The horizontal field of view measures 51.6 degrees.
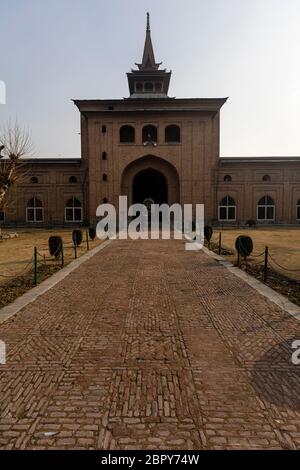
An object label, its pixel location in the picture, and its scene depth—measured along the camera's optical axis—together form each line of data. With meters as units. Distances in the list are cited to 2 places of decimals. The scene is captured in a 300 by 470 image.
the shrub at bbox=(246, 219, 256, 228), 32.09
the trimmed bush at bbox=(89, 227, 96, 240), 21.56
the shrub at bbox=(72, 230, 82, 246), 16.19
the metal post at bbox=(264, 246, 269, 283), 9.04
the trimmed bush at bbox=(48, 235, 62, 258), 12.93
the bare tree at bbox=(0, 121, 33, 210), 21.72
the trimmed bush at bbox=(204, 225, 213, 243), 19.11
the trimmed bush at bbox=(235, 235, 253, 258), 12.25
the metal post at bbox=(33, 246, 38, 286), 8.96
